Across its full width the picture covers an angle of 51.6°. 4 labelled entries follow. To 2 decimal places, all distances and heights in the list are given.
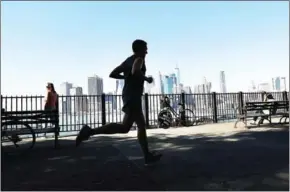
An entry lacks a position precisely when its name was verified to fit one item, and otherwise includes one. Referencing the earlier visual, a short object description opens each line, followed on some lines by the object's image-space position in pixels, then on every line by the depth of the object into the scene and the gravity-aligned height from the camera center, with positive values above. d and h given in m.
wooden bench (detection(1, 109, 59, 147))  7.26 -0.39
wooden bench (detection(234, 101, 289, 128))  11.41 -0.38
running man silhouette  4.91 -0.02
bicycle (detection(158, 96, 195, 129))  14.11 -0.70
